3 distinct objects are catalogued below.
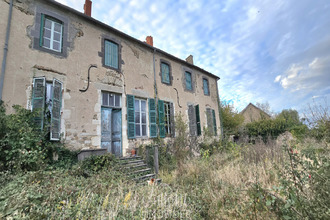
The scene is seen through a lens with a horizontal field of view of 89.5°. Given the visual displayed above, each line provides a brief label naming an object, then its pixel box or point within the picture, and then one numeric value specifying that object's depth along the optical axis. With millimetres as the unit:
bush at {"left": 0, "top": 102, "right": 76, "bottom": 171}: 3771
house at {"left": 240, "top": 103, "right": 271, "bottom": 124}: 26472
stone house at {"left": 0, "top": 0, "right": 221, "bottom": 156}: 4945
